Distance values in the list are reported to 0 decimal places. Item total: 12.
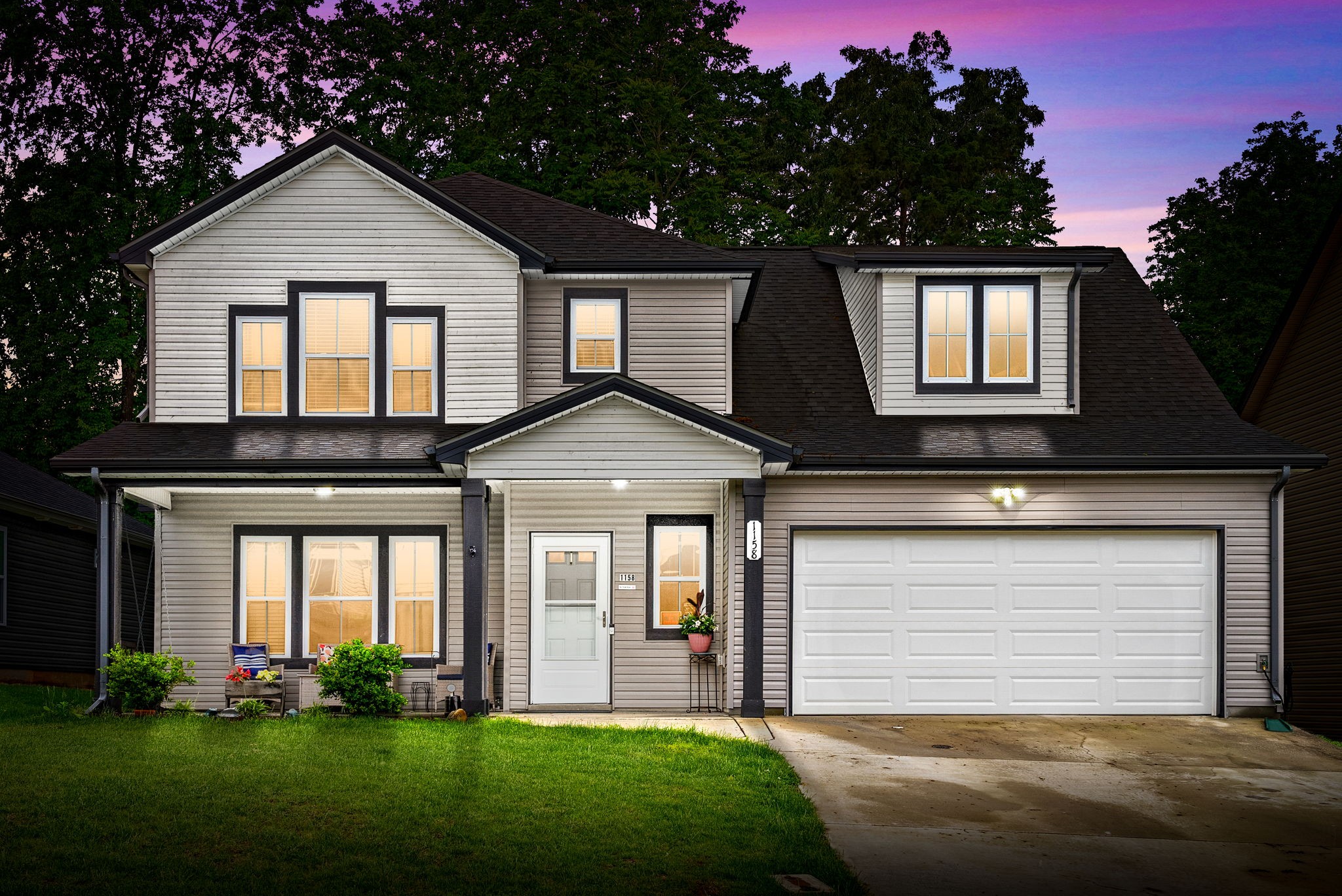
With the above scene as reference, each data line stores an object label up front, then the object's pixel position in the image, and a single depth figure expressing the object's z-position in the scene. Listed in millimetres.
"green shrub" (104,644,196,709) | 13000
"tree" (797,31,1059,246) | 34125
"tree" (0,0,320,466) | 27625
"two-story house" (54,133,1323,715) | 13648
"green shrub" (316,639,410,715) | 12867
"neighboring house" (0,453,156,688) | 19844
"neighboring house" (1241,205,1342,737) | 17328
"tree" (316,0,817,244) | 27859
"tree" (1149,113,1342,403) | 26688
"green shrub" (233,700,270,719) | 13039
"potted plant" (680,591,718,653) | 14258
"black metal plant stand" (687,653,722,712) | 14445
